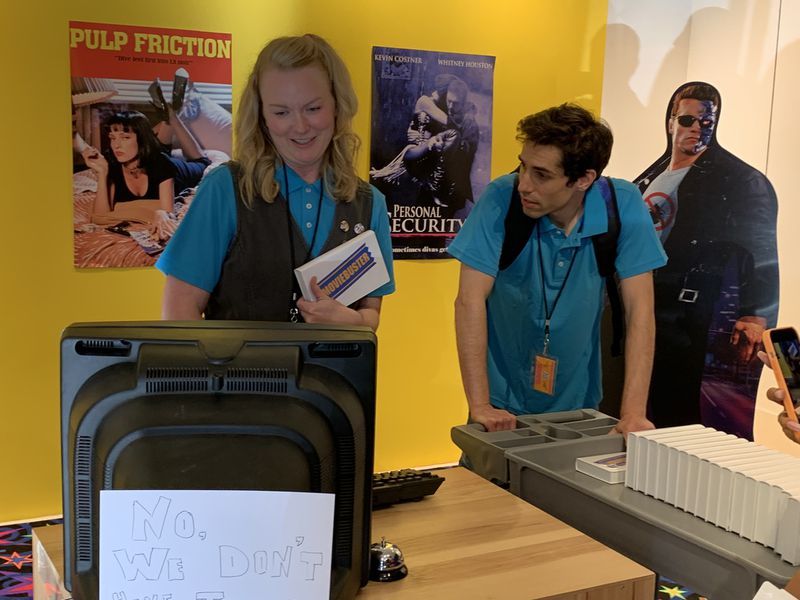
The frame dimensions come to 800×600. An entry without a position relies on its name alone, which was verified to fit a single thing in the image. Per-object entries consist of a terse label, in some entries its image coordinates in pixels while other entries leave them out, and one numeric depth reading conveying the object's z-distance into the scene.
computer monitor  0.88
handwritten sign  0.85
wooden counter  1.08
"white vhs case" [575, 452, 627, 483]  1.51
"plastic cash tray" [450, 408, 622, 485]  1.63
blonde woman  1.80
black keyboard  1.34
